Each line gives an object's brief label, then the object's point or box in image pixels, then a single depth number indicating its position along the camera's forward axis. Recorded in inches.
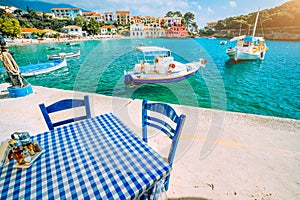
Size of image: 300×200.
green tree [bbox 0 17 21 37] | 1408.7
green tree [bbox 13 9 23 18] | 2615.7
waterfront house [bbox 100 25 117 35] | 2770.7
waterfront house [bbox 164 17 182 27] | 2967.0
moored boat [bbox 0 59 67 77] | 479.1
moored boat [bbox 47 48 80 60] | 745.3
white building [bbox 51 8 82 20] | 3489.2
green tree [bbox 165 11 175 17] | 3434.1
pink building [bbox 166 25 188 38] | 2933.1
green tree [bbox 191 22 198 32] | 3486.2
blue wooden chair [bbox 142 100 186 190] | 58.2
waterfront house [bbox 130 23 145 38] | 2721.5
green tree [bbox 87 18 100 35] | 2573.8
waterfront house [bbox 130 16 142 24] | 3295.8
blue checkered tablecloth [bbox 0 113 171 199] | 39.0
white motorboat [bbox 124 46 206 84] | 366.3
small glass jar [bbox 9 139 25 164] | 46.4
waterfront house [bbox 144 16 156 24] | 3282.5
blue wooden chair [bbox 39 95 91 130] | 71.7
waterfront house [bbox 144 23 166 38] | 2763.3
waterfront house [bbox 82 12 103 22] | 3501.5
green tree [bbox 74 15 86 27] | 2594.0
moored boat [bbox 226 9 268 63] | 729.6
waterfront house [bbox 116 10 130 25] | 3314.5
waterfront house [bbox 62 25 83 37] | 2215.6
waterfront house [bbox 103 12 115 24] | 3671.3
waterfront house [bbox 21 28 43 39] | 1796.3
